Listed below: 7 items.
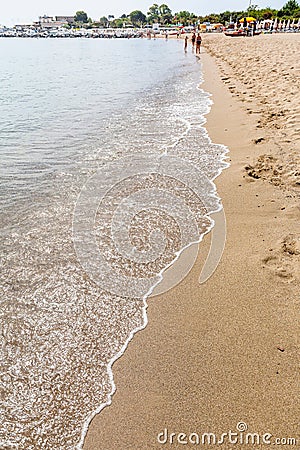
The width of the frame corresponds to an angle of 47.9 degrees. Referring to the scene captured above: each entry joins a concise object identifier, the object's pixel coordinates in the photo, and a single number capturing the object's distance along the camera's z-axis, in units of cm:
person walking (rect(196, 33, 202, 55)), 3362
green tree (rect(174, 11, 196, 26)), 13035
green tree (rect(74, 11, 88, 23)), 18950
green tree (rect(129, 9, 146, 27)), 17112
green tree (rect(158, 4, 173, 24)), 16194
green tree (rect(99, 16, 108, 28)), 18265
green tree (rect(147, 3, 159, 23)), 16525
